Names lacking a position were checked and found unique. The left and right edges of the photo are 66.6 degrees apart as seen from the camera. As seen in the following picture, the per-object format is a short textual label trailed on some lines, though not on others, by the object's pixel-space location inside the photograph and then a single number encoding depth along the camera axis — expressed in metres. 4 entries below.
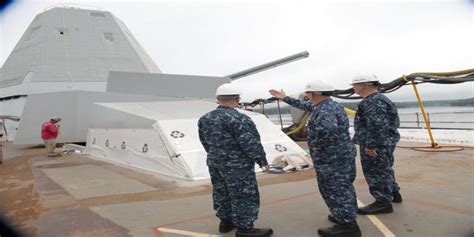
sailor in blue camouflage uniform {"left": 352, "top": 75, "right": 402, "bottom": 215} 4.31
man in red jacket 12.09
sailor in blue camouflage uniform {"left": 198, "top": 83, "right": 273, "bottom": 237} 3.68
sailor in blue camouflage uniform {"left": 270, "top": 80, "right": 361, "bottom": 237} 3.63
